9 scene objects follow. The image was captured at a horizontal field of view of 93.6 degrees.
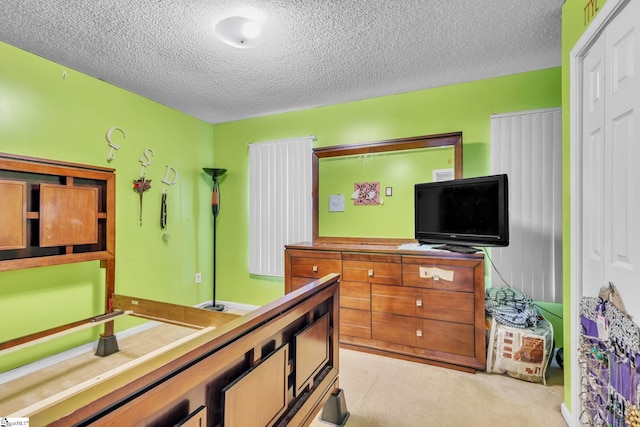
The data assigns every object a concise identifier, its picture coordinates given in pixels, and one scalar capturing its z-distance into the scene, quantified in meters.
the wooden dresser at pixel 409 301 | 2.31
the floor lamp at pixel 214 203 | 3.78
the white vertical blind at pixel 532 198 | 2.49
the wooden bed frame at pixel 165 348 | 0.72
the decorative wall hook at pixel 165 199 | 3.36
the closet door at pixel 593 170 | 1.43
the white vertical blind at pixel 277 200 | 3.52
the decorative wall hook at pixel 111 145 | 2.84
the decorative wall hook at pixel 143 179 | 3.09
